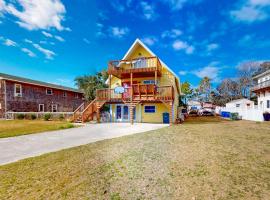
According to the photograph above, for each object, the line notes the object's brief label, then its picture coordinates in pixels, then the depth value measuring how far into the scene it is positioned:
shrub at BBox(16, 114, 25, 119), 20.39
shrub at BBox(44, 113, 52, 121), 19.33
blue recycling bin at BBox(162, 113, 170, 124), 16.82
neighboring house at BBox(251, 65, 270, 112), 25.45
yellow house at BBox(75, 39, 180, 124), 15.43
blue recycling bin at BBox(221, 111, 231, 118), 26.89
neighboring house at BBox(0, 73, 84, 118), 21.02
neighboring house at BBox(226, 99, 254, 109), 33.72
